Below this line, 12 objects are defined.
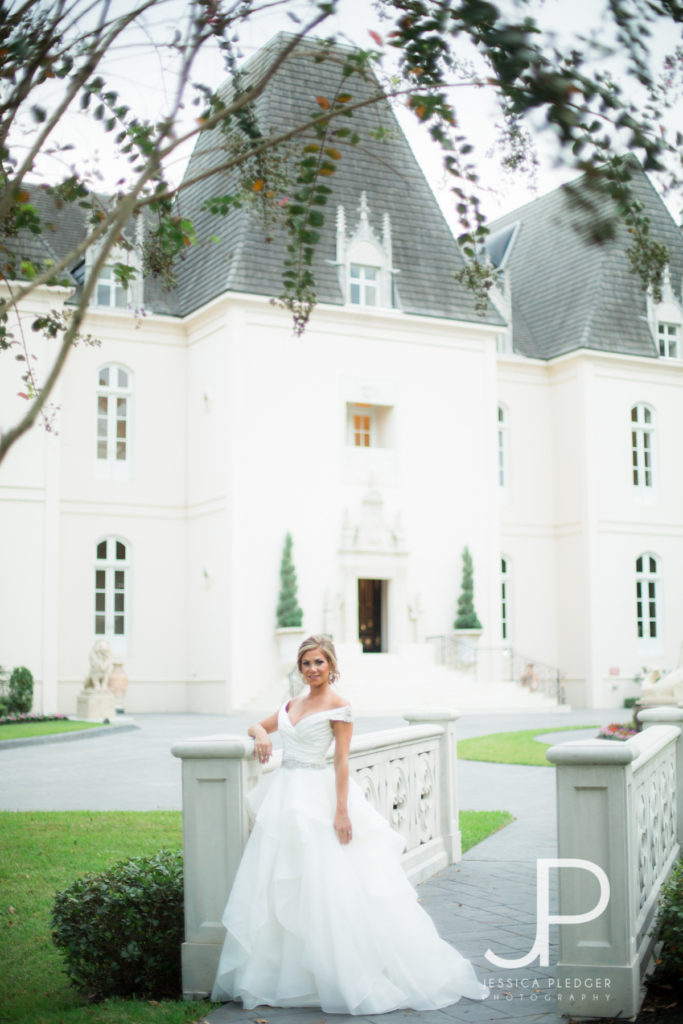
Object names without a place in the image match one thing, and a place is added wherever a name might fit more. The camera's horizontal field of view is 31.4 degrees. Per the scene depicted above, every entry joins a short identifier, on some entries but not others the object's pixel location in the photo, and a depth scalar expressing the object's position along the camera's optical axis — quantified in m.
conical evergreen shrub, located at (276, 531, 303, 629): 26.78
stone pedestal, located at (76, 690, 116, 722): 24.86
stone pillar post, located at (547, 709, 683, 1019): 5.71
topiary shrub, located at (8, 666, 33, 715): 25.14
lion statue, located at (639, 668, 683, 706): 17.89
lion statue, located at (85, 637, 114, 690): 25.17
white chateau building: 27.27
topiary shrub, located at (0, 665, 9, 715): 24.97
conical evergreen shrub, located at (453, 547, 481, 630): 29.02
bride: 5.85
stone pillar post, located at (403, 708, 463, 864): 9.88
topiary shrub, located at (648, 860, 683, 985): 5.95
